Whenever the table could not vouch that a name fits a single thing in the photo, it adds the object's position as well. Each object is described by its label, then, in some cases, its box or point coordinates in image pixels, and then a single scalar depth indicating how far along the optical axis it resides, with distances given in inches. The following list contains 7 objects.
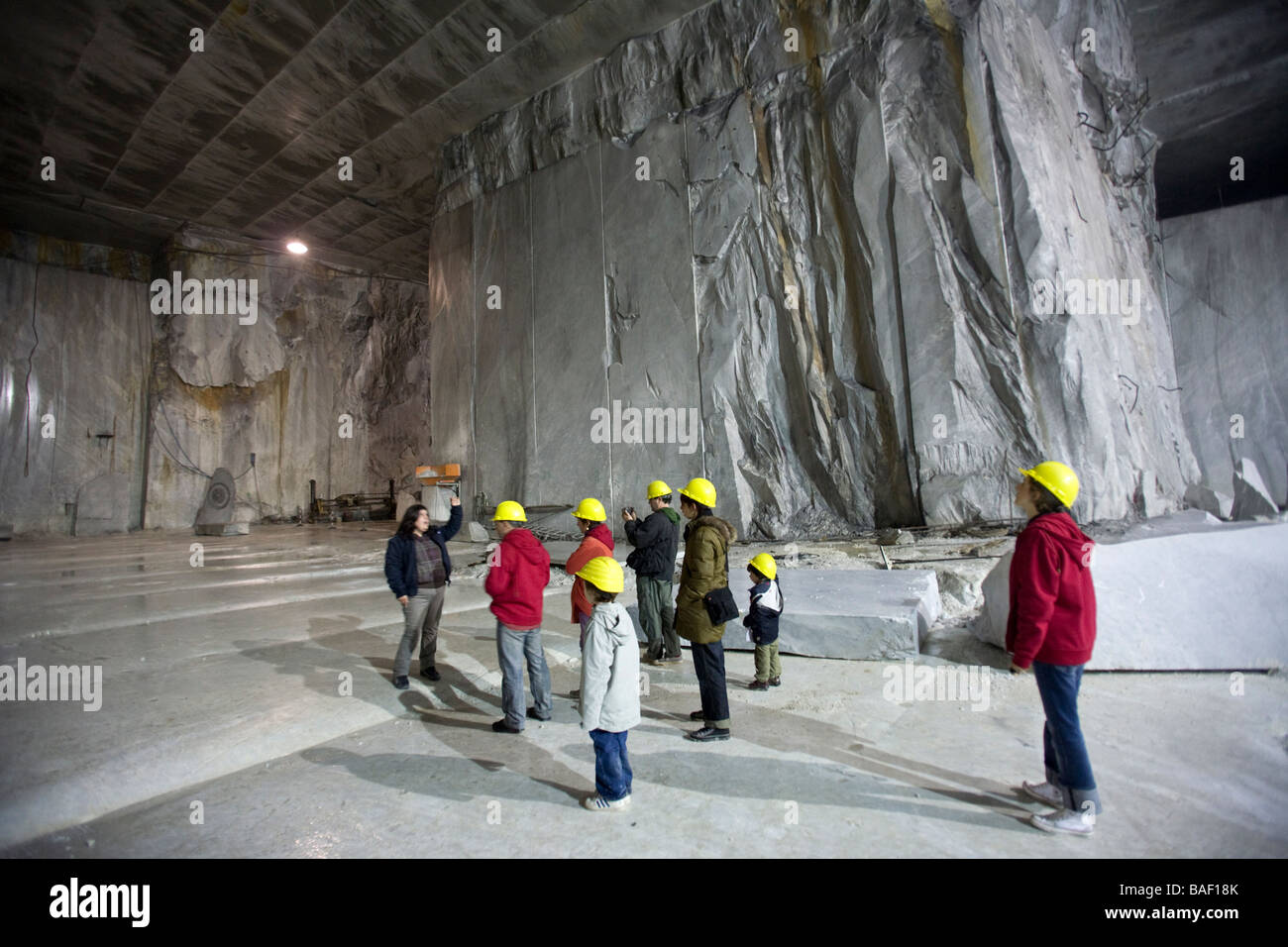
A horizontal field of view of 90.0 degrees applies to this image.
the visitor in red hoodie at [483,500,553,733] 137.3
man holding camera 184.9
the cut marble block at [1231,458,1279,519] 358.3
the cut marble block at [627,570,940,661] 176.2
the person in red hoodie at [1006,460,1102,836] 92.1
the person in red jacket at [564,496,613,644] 156.6
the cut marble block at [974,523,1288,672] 151.0
